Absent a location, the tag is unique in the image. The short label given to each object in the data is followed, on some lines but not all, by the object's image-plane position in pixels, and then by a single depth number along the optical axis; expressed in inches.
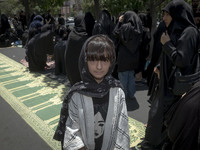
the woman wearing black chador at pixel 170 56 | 84.4
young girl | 58.3
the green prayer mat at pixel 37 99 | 134.3
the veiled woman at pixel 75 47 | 159.3
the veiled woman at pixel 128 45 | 152.3
